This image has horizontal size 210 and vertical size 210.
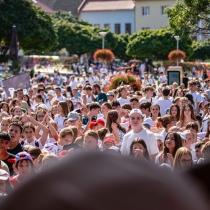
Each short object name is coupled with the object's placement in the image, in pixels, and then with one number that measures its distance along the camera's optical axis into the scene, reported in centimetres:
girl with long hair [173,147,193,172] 524
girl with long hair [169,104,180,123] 1004
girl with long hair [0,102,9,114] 1137
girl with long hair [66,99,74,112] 1201
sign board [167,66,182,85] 2483
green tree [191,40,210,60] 6500
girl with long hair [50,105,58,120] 1138
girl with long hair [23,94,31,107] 1383
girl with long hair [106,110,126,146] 833
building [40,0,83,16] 11069
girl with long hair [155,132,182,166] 637
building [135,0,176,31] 8462
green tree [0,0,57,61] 4172
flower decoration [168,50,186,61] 4659
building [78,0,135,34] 9006
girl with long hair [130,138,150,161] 590
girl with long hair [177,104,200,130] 950
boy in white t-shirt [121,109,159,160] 651
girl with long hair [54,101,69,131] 1052
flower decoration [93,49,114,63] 4381
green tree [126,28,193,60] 5900
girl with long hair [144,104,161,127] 1000
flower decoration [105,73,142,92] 1975
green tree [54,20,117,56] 6838
